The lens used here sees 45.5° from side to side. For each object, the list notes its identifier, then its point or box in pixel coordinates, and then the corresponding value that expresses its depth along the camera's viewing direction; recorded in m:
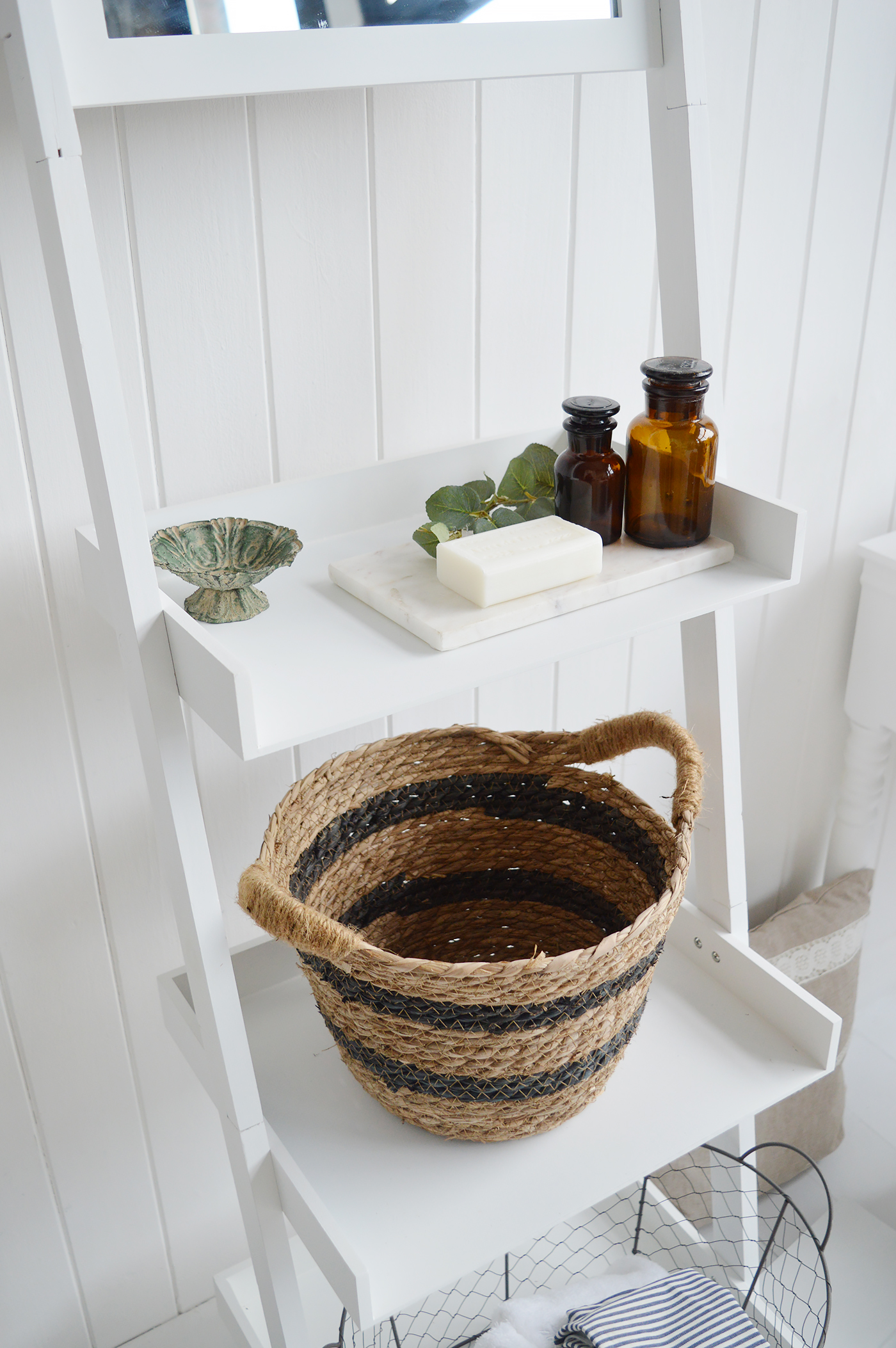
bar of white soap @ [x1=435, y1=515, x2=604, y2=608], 0.73
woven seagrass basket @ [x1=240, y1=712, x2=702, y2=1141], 0.68
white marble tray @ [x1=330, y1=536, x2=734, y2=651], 0.72
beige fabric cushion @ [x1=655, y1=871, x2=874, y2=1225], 1.41
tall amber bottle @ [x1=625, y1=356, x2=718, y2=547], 0.77
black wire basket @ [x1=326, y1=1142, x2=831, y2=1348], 1.12
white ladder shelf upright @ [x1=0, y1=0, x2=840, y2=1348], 0.59
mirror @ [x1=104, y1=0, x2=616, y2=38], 0.59
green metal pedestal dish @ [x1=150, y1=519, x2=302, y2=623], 0.72
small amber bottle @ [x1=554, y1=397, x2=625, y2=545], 0.78
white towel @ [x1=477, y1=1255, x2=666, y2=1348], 0.95
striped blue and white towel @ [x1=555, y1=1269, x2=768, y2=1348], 0.91
